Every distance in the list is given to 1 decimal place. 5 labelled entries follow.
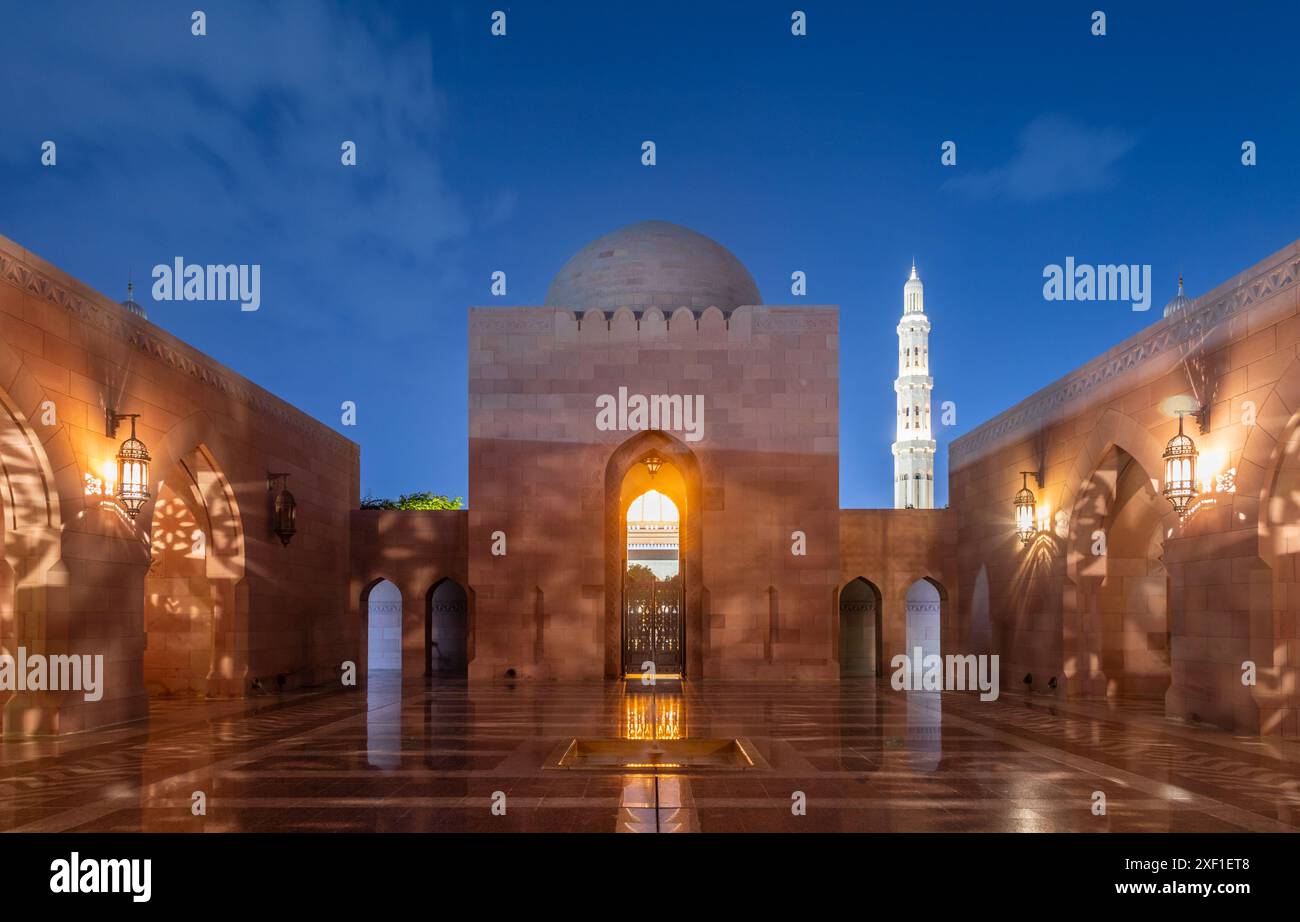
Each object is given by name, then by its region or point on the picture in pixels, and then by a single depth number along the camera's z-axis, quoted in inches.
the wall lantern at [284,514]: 689.0
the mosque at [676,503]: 442.6
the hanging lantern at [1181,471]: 464.4
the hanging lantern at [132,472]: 479.5
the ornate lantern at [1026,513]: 666.2
